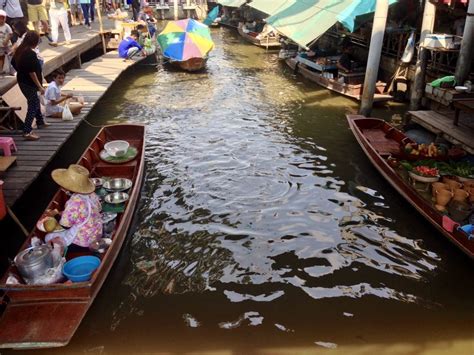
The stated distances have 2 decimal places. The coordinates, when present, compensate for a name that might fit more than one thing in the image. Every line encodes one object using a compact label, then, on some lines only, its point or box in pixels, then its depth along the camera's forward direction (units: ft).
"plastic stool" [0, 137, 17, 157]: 26.86
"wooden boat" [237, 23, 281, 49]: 82.94
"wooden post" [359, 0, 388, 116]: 40.50
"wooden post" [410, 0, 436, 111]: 40.96
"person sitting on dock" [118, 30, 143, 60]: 60.42
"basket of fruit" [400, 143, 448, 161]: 30.19
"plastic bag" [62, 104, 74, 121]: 34.76
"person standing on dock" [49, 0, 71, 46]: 49.11
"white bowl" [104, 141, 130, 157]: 30.22
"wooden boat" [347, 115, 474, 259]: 22.75
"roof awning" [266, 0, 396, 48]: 47.44
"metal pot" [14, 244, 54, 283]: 17.80
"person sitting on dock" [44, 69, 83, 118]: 33.99
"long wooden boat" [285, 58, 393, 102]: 48.81
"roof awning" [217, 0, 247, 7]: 94.10
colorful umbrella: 62.44
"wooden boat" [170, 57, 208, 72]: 62.95
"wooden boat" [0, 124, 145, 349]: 16.35
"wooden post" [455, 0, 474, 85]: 36.60
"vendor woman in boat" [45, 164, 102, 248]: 19.88
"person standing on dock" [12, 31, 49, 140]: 26.84
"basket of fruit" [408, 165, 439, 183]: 26.96
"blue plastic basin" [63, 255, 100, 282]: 18.75
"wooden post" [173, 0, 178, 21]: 118.73
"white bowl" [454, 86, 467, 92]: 32.37
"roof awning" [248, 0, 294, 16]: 67.82
